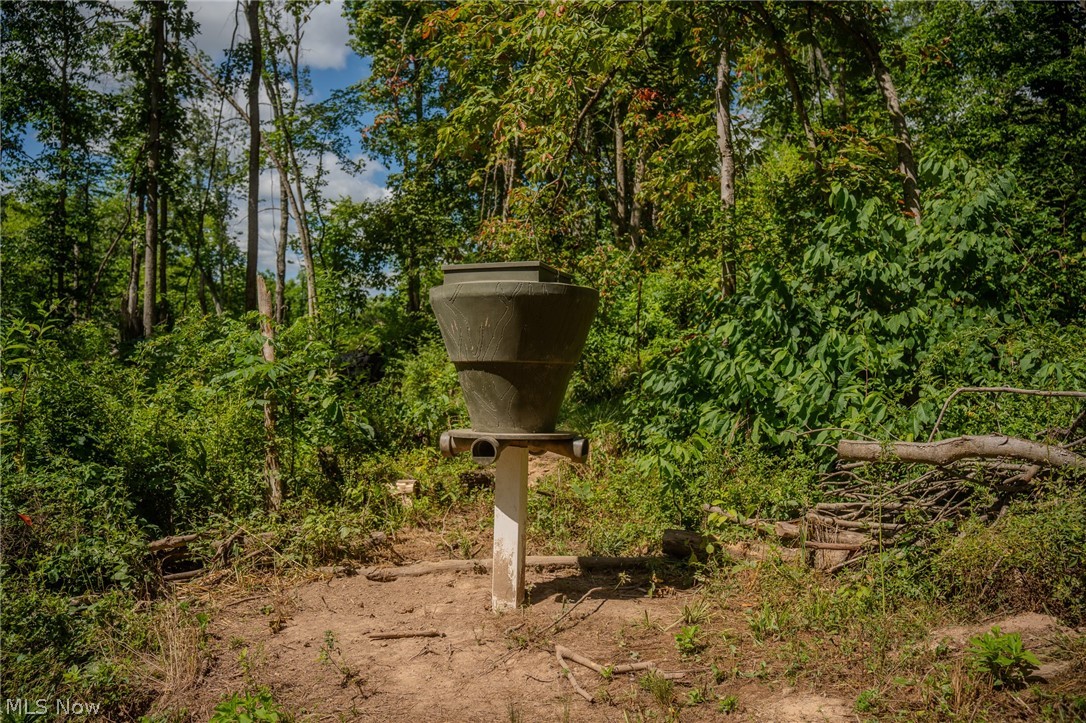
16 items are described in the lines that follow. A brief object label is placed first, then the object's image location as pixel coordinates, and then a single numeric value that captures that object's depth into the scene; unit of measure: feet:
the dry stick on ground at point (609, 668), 11.73
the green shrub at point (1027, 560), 11.41
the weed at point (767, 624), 12.62
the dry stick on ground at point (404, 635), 13.97
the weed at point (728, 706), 10.52
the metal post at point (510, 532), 14.64
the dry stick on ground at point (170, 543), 16.99
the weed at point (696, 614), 13.66
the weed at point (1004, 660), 9.60
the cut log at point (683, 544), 16.81
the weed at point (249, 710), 10.29
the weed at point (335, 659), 12.42
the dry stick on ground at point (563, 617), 13.82
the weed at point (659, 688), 10.82
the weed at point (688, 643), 12.46
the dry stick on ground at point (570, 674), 11.34
